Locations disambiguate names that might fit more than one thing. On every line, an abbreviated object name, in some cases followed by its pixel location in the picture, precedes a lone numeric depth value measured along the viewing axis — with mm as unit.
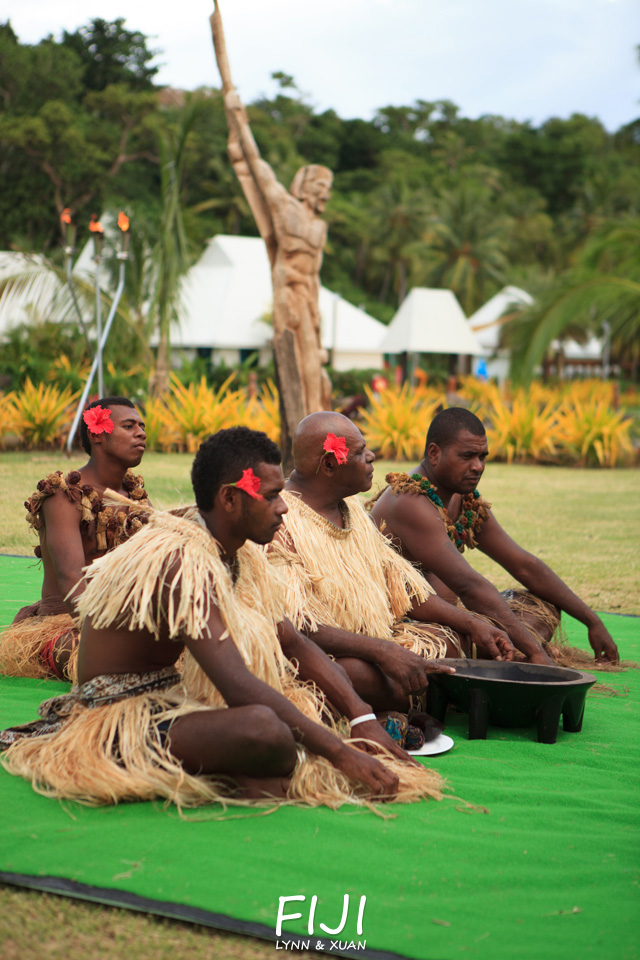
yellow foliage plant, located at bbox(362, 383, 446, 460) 14211
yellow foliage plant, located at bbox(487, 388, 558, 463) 15008
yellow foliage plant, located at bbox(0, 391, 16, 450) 13641
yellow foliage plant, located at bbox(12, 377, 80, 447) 13508
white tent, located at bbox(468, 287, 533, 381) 35781
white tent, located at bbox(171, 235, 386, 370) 28422
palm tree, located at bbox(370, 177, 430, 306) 47094
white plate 3057
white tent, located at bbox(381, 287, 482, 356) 19234
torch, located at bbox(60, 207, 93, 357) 11328
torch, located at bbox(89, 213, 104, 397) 11255
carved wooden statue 9633
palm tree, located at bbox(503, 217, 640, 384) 13719
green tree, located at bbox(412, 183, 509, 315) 46719
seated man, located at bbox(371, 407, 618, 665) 3725
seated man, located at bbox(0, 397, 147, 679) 3721
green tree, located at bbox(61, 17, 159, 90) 37188
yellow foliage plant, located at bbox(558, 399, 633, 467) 14828
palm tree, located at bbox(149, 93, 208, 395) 12984
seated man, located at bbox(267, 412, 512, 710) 3150
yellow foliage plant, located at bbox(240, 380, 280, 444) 13320
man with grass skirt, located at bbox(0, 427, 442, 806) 2486
